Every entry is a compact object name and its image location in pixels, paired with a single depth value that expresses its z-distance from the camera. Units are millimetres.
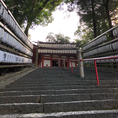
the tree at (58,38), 24484
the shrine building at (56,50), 12685
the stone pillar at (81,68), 3695
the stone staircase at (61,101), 1644
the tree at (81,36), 19800
